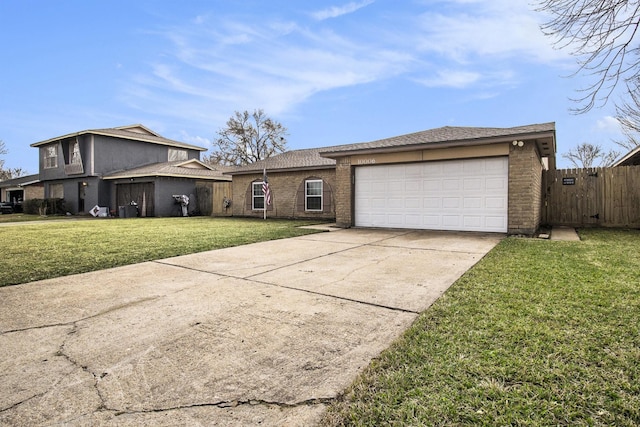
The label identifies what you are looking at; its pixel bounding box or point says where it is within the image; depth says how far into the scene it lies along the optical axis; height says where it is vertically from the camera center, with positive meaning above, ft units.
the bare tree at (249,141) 119.03 +21.86
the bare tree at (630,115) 31.86 +8.79
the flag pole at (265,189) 51.13 +2.24
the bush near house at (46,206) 73.67 +0.15
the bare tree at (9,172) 136.20 +14.27
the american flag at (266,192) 51.19 +1.81
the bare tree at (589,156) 101.92 +13.62
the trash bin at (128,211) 64.85 -0.97
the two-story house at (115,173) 67.67 +6.96
